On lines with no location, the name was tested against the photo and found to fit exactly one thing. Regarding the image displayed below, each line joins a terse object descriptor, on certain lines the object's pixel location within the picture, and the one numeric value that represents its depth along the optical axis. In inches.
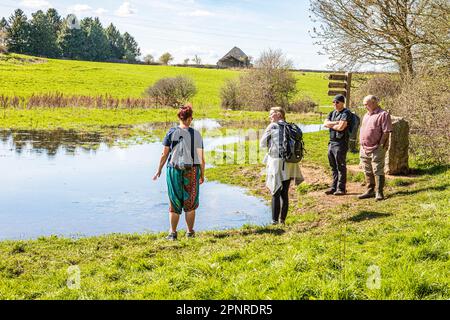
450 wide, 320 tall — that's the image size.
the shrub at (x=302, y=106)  1926.7
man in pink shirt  407.5
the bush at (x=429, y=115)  543.5
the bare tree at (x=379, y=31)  745.6
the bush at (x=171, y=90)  1914.4
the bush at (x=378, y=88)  946.1
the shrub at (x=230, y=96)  1961.9
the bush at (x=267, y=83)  1771.7
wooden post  714.2
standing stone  512.4
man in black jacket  426.0
